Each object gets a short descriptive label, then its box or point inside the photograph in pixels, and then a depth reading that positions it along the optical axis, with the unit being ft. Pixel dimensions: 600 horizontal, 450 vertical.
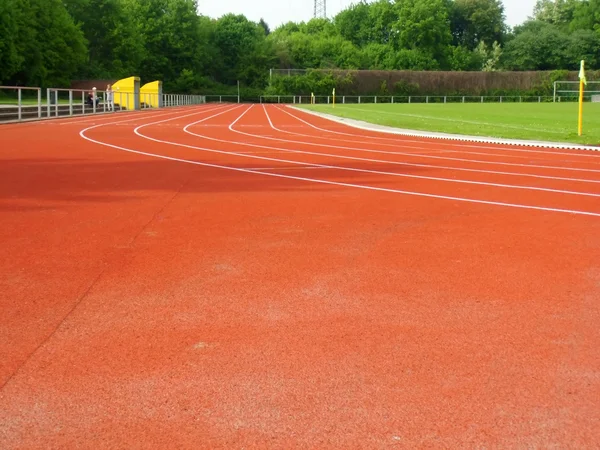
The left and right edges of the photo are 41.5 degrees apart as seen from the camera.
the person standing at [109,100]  149.59
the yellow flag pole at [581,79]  67.02
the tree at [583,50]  364.17
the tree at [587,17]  402.72
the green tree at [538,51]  365.81
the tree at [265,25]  630.21
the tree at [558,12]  443.73
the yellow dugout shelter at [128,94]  170.19
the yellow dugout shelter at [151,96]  202.39
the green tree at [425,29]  395.14
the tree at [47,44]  202.39
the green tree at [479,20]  433.48
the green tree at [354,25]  438.40
